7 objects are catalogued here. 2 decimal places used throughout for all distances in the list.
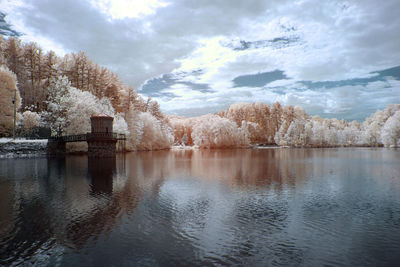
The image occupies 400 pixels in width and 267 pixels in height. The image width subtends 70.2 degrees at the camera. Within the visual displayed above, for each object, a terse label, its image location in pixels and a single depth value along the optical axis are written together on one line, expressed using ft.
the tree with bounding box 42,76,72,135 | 191.05
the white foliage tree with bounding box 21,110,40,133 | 186.62
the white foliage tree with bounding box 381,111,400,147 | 269.11
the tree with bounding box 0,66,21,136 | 173.06
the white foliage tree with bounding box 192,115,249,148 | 313.12
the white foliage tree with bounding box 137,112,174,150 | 254.27
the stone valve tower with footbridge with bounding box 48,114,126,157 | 157.48
